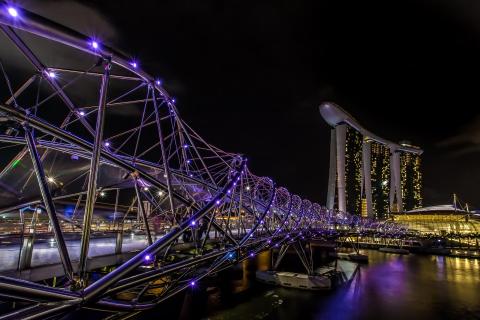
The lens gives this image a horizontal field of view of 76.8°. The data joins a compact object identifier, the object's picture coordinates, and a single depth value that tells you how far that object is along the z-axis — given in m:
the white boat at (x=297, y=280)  39.12
